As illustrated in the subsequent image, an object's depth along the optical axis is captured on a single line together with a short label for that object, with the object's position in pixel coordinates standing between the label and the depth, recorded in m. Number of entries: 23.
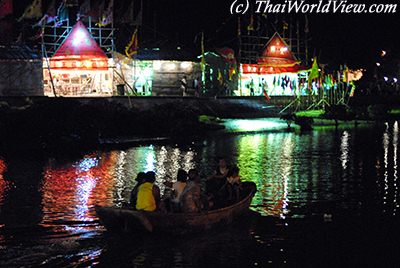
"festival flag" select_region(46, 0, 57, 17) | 41.25
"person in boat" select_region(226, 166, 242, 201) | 16.06
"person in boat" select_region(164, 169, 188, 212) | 14.68
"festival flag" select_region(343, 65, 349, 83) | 55.39
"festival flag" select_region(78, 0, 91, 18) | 42.31
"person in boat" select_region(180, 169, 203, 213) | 14.34
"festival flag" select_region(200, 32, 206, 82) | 47.88
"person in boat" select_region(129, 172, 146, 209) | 14.47
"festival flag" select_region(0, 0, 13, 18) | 40.19
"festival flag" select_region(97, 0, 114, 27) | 42.56
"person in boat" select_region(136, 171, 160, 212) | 14.05
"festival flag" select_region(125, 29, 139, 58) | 43.06
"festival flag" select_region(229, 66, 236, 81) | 52.59
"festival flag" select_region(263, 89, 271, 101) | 49.53
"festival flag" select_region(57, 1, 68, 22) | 43.34
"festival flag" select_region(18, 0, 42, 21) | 40.97
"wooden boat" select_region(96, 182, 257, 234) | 13.55
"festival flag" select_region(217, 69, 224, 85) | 52.34
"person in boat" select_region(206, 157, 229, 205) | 16.09
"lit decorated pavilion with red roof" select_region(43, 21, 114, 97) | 41.97
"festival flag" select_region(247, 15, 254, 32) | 52.97
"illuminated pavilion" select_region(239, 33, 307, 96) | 55.56
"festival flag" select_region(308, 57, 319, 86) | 48.94
